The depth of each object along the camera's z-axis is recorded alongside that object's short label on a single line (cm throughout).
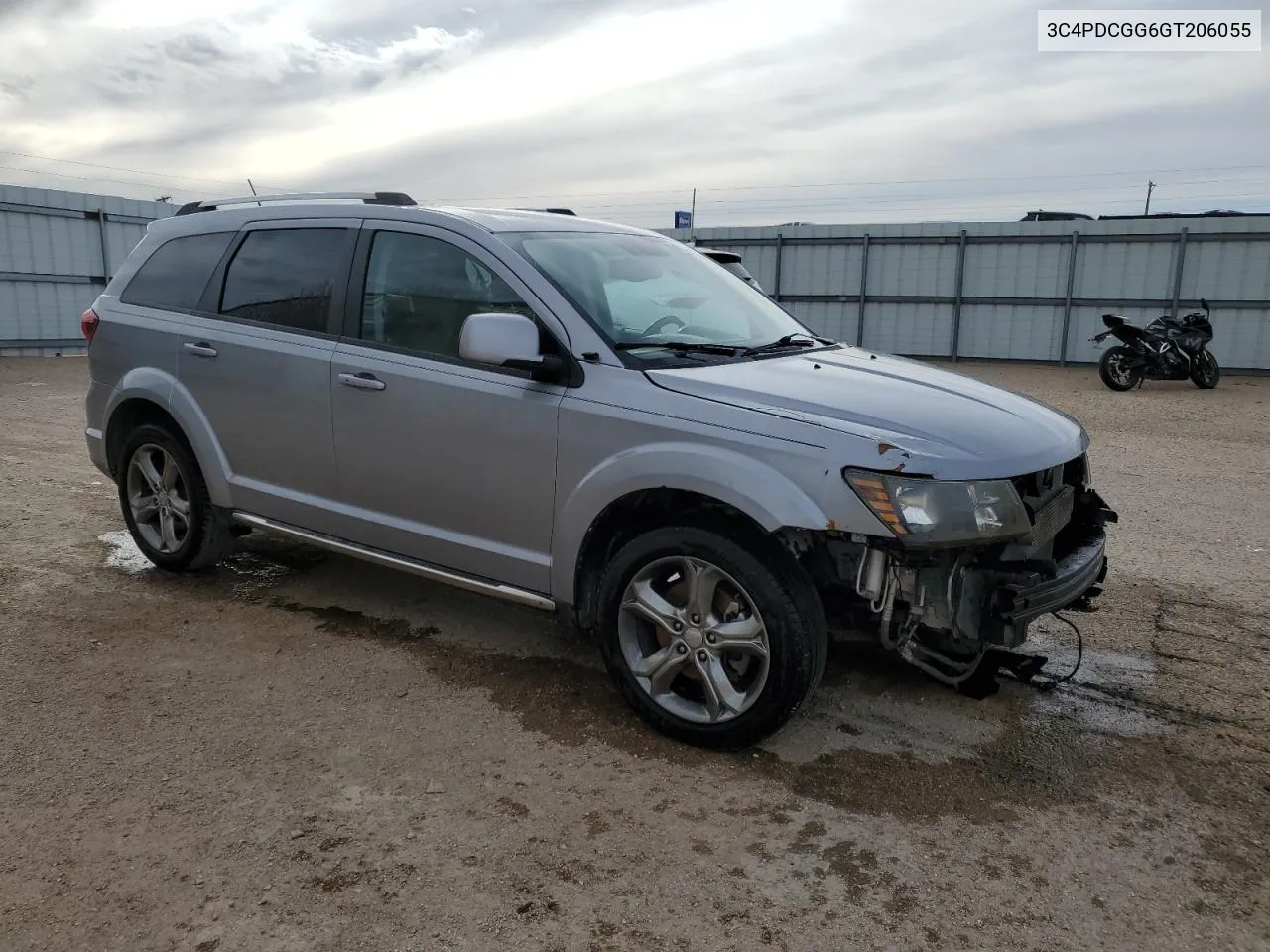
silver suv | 311
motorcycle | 1473
